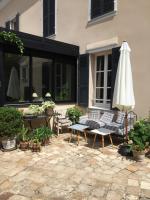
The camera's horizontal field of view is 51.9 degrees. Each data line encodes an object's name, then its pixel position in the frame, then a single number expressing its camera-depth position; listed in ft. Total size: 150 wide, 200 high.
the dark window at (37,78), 15.21
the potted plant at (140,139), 11.07
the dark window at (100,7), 16.18
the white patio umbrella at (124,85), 11.99
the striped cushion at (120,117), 14.49
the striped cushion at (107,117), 15.09
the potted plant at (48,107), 15.36
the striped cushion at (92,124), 14.59
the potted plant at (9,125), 12.24
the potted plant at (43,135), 13.42
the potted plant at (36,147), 12.59
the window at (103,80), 16.88
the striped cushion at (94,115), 16.17
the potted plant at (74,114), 17.42
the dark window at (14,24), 27.28
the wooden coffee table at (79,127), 14.04
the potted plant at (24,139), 12.82
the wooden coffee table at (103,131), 12.82
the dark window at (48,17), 21.51
